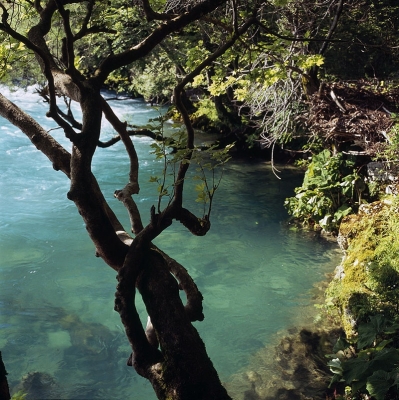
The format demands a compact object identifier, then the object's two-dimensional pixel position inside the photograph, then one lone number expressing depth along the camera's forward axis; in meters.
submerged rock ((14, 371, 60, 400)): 5.03
